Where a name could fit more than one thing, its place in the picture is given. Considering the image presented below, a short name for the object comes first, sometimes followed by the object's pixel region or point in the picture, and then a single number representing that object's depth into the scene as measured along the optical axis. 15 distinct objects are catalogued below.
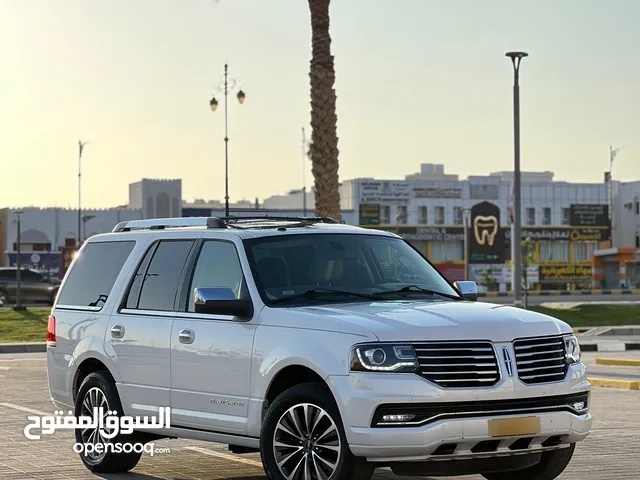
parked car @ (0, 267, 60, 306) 55.94
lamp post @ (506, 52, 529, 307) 34.81
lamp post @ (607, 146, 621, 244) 124.88
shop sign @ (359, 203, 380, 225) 121.06
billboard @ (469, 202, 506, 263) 95.25
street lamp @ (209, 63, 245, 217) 53.48
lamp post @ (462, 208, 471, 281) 89.60
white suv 7.80
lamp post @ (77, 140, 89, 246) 93.05
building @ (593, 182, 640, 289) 129.12
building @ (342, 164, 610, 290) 121.94
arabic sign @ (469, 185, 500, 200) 125.69
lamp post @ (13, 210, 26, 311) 44.00
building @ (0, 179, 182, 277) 105.19
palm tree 29.97
